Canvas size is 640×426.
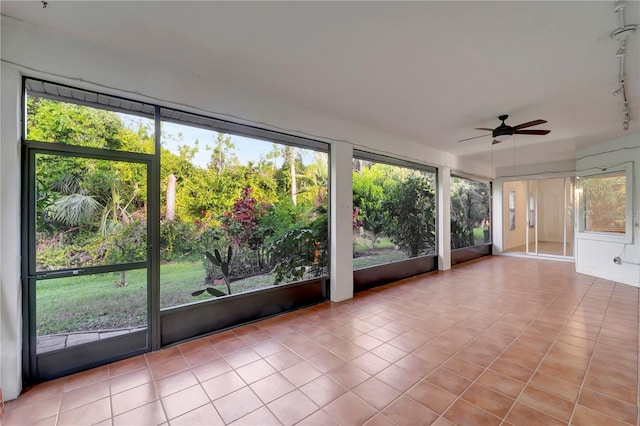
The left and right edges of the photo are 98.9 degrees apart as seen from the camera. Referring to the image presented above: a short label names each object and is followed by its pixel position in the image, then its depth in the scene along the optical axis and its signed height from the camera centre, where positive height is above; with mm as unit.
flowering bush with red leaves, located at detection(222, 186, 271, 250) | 3297 -100
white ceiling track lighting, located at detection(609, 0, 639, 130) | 1901 +1402
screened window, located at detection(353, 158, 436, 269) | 4805 -18
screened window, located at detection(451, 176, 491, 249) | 7055 -11
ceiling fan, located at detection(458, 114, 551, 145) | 3844 +1155
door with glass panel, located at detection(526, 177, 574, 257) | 7309 -153
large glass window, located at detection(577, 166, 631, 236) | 5156 +166
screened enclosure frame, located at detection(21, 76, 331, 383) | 2182 -148
